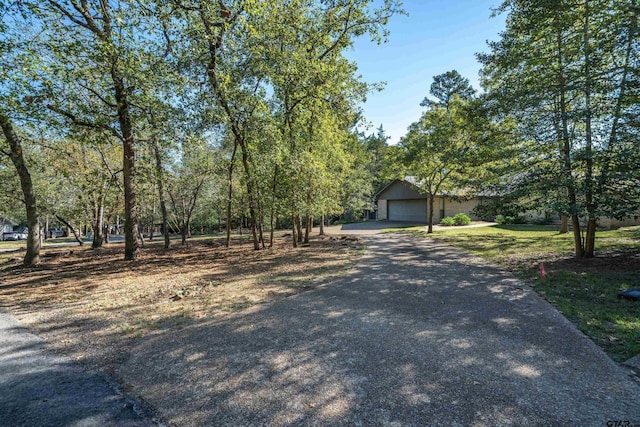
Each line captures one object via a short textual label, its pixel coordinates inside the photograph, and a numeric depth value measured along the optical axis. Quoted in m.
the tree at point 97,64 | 7.14
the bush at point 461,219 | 21.86
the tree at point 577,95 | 6.39
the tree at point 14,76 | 6.78
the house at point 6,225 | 30.72
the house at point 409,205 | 24.88
